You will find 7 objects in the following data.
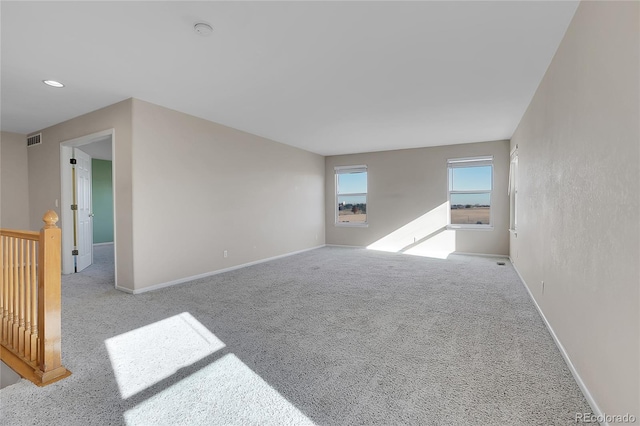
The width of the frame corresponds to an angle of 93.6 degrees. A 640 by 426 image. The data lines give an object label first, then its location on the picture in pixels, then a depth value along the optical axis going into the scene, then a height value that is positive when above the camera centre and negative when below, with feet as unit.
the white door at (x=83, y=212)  16.17 -0.34
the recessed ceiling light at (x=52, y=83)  10.28 +4.28
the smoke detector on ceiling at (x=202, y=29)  7.20 +4.32
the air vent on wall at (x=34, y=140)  16.62 +3.75
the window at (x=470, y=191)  20.74 +0.95
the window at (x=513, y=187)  16.10 +1.01
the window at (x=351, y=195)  25.13 +0.85
